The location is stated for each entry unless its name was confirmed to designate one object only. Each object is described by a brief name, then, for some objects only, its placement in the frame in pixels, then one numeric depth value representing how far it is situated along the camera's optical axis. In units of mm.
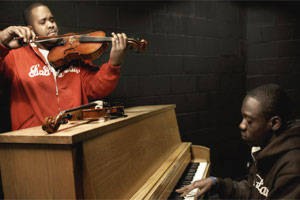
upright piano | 1199
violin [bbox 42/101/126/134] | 1322
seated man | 1460
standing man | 1995
